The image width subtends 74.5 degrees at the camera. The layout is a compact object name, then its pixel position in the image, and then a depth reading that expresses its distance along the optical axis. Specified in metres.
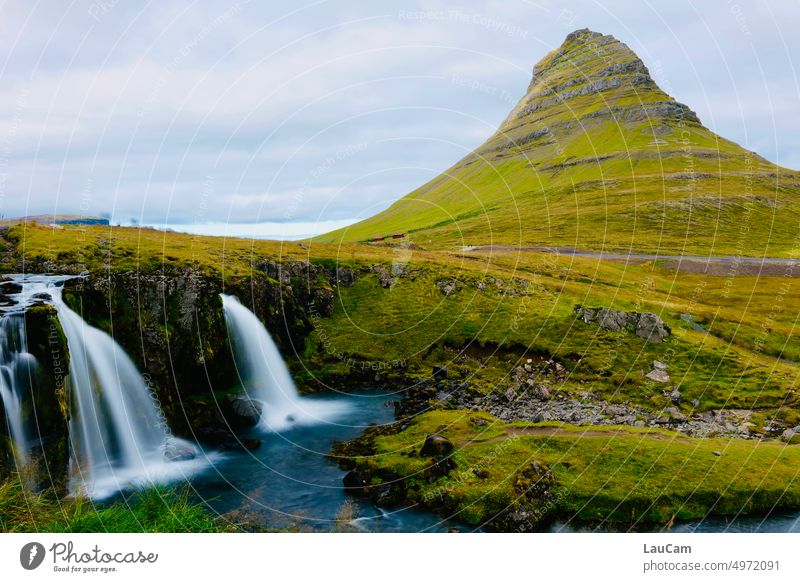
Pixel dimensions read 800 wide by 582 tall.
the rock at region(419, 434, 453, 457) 26.77
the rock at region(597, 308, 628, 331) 47.38
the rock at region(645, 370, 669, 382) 39.38
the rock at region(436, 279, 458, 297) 55.44
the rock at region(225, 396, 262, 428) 34.59
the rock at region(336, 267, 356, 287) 55.09
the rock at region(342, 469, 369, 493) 25.58
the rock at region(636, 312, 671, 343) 45.16
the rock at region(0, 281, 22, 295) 27.78
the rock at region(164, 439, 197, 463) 28.97
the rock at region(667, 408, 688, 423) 32.50
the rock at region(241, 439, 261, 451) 31.33
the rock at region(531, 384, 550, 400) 36.59
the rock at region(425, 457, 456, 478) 25.23
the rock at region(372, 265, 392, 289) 56.09
